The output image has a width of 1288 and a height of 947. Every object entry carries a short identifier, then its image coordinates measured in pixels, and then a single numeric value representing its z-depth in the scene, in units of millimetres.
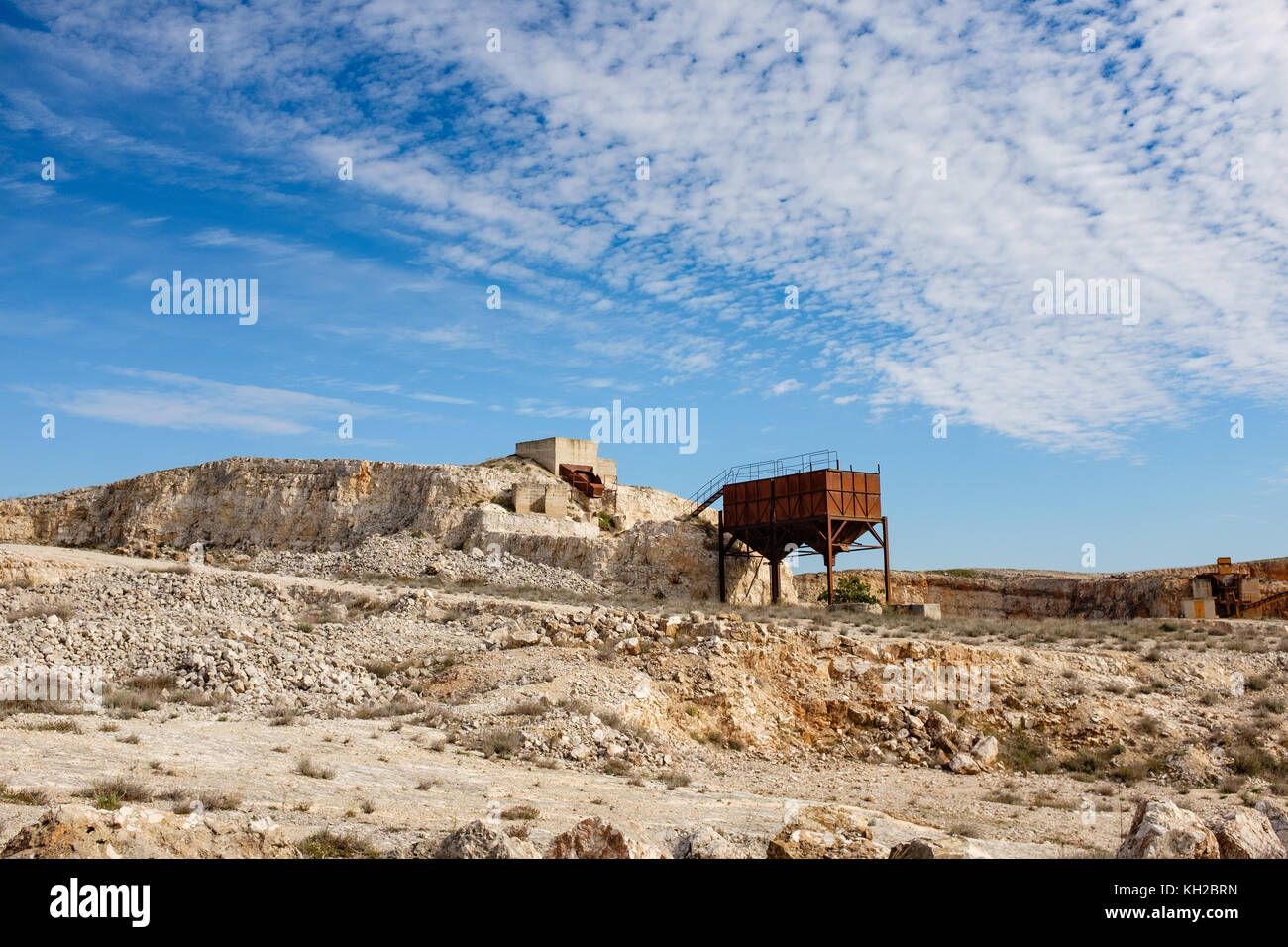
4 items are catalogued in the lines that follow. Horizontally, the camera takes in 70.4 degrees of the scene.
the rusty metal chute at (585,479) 52625
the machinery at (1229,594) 39656
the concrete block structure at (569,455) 54812
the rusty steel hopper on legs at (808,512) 39281
